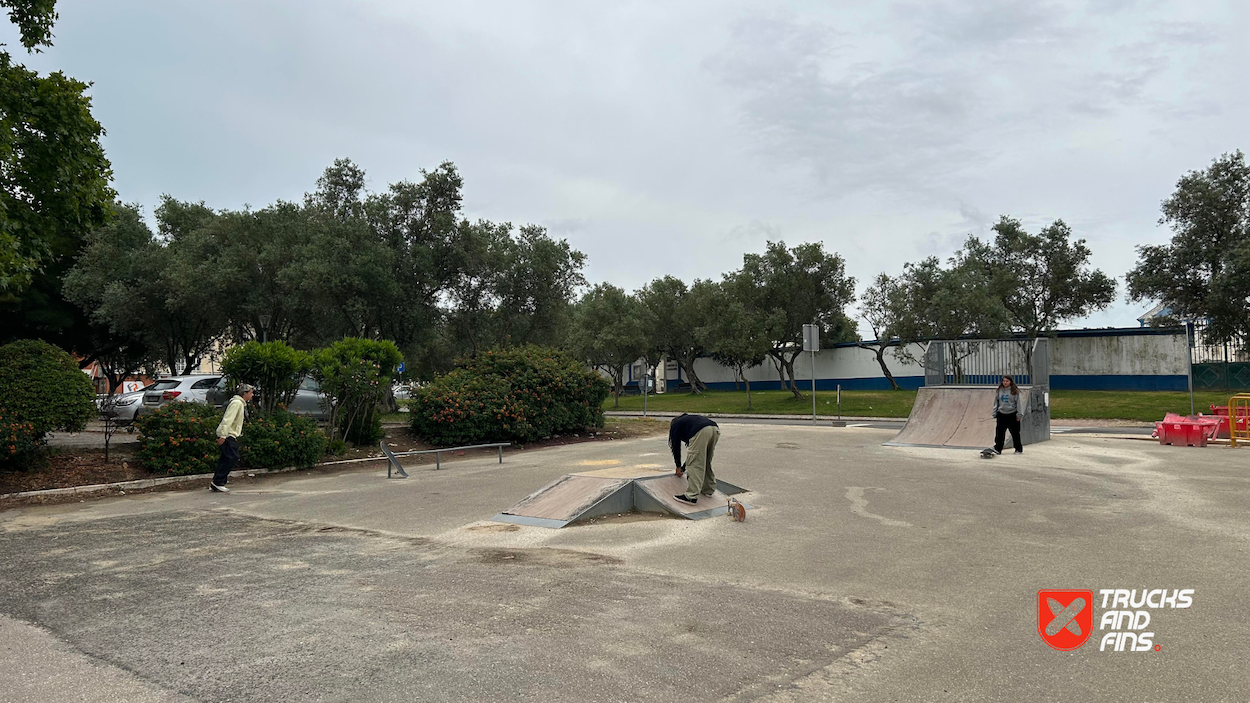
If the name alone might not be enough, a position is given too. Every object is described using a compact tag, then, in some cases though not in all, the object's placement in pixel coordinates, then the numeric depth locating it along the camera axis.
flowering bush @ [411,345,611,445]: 18.08
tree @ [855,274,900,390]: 41.56
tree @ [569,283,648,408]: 48.28
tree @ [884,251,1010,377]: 32.97
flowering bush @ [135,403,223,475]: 13.30
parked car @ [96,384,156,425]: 21.60
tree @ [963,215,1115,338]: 37.50
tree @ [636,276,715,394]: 52.91
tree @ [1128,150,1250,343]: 32.72
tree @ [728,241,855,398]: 36.16
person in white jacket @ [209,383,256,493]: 12.11
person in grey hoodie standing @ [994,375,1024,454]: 14.65
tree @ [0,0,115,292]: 12.16
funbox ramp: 9.02
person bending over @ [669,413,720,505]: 9.27
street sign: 23.91
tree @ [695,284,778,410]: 36.03
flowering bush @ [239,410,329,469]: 13.96
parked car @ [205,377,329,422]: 19.81
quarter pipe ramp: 16.74
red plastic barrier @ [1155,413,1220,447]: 16.06
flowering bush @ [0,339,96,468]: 12.10
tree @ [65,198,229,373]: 25.91
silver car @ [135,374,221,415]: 20.38
